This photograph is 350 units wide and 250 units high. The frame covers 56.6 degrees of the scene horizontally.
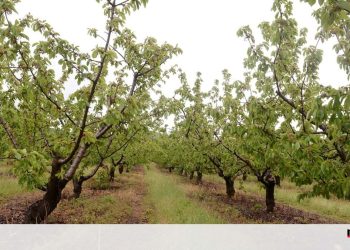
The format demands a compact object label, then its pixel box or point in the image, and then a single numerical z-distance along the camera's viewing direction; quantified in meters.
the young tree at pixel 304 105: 5.71
